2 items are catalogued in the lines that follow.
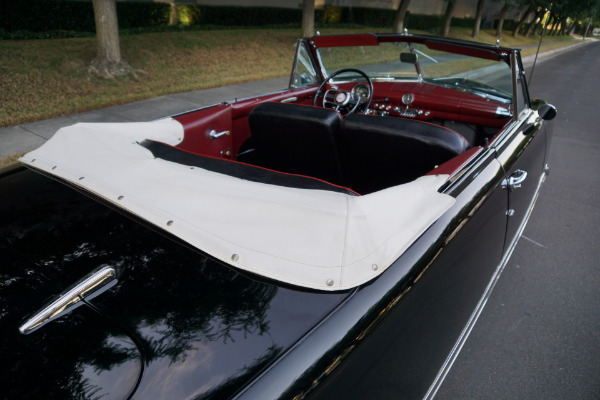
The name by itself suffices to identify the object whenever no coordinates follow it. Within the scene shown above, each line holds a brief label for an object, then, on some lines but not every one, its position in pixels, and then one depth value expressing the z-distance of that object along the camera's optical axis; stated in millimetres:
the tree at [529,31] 34569
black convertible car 1014
